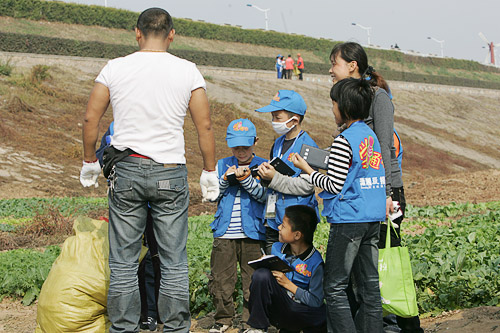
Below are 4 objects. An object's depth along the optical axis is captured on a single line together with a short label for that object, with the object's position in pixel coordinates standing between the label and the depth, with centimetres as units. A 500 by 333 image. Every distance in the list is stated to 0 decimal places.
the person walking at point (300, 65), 3989
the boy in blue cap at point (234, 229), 500
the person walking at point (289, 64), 3925
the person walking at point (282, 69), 3936
